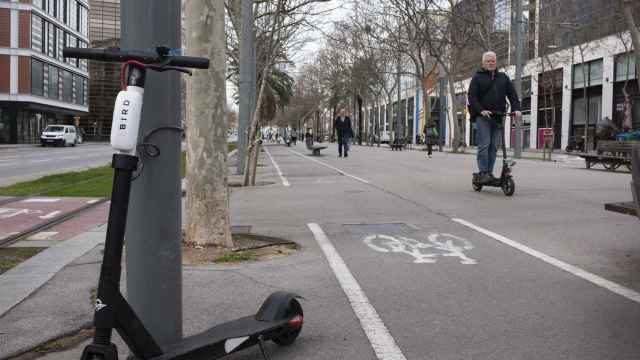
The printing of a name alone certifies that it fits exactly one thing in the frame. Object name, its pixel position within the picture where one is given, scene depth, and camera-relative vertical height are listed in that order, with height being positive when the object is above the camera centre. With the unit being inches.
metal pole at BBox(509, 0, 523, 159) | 1184.8 +171.4
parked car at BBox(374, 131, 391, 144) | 3058.6 +41.1
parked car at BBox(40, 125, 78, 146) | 2132.1 +16.9
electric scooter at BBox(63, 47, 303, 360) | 103.5 -8.9
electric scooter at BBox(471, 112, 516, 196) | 421.4 -19.6
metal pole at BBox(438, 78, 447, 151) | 2132.9 +171.7
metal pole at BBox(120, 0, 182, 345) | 124.6 -11.4
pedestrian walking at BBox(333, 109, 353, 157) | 1148.7 +26.4
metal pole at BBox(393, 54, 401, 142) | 2265.0 +83.7
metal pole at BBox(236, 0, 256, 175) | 652.7 +74.6
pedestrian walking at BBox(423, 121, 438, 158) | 1256.2 +25.6
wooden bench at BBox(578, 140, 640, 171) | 685.2 -5.5
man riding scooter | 429.4 +27.9
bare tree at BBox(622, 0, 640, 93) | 891.2 +164.7
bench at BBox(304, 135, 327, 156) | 1254.2 -7.4
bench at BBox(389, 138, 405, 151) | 1908.2 +3.8
